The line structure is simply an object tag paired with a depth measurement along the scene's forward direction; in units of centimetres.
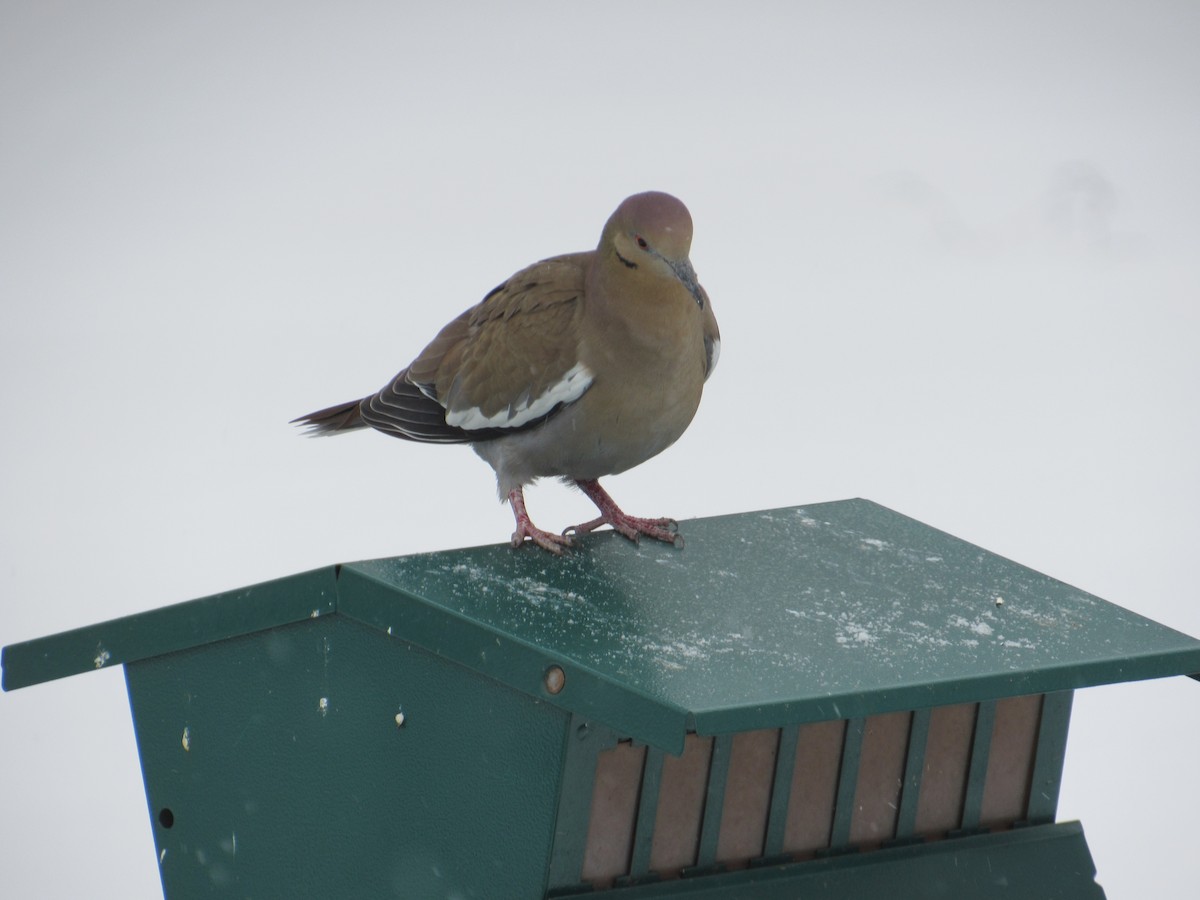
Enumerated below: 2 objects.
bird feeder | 572
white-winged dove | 687
